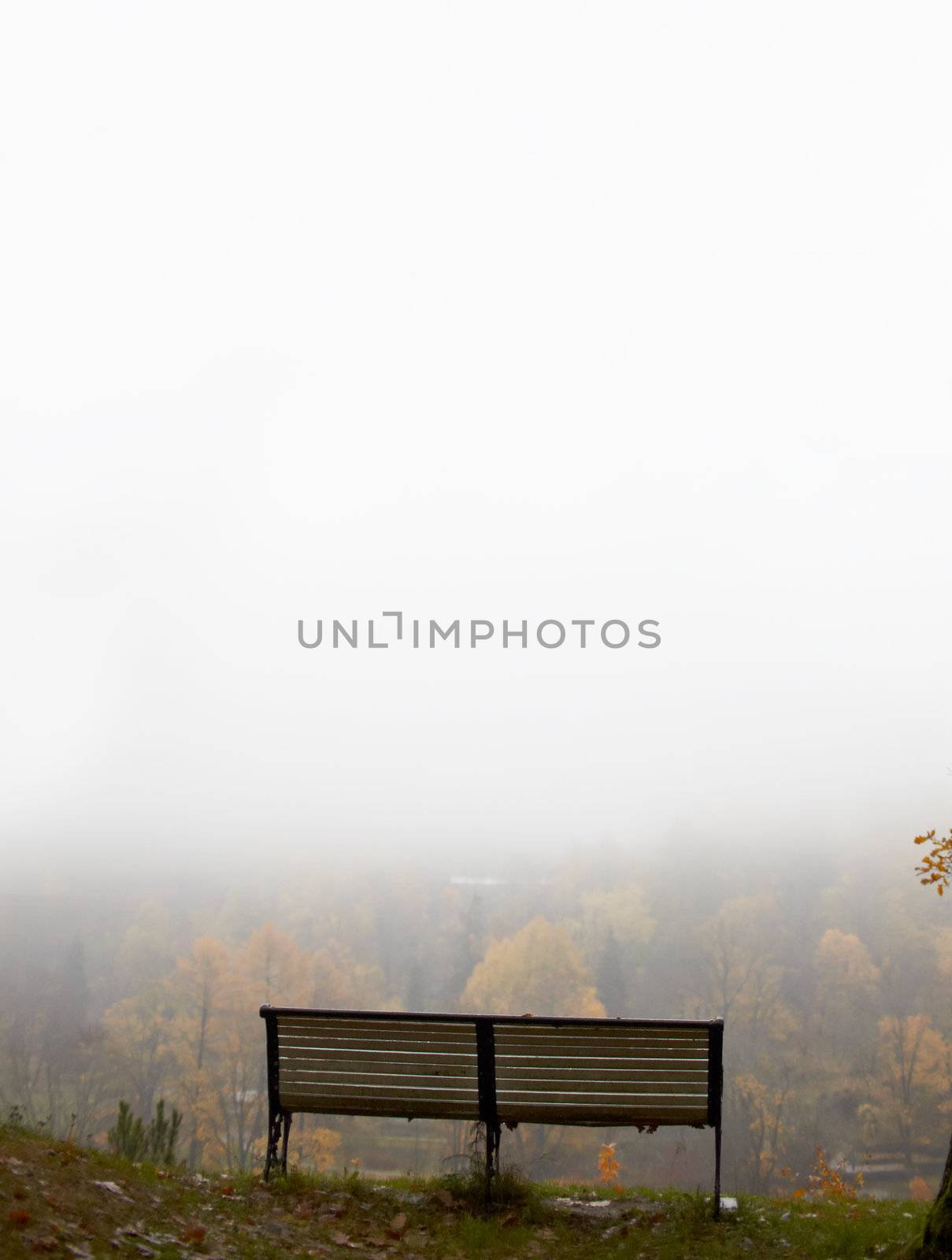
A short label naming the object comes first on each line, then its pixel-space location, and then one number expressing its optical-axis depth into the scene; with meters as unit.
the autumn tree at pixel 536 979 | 53.84
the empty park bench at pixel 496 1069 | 5.86
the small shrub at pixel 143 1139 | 7.91
